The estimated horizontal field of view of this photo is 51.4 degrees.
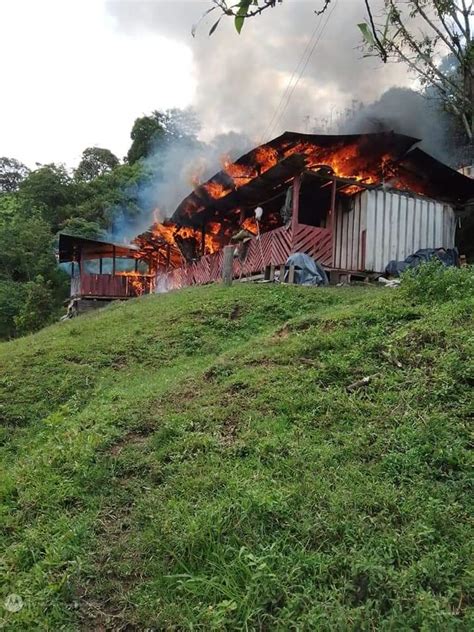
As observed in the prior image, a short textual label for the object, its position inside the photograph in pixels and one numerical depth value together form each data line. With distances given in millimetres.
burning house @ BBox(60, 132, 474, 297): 13344
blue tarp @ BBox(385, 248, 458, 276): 13383
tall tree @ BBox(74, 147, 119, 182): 46875
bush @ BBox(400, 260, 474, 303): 6332
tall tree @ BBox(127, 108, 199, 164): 40062
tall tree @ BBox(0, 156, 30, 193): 49906
